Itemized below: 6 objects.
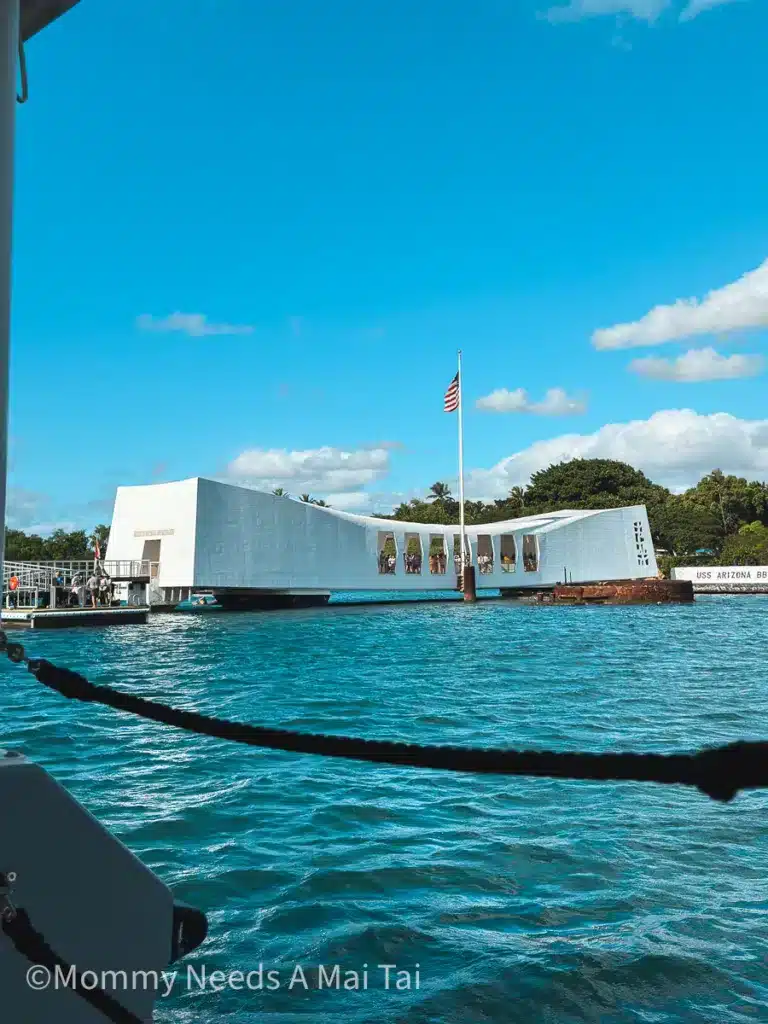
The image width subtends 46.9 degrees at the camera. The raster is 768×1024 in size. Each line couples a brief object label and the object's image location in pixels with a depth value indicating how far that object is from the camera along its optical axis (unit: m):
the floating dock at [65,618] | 24.06
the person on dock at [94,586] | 28.76
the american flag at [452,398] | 36.43
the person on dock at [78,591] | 27.56
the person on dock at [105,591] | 29.38
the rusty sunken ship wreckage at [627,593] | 37.66
